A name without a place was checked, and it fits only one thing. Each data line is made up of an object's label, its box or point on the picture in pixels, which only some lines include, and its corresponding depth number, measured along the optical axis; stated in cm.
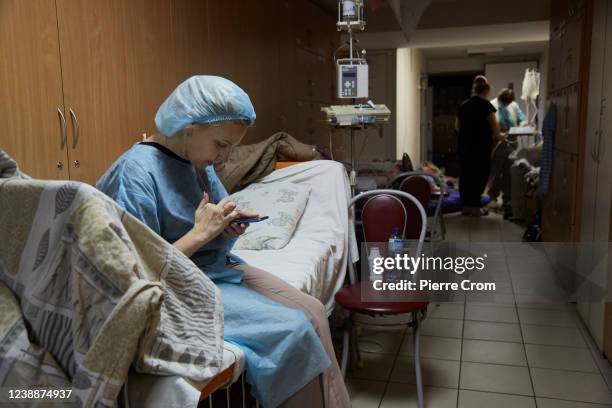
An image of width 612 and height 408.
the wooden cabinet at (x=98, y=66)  171
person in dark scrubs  586
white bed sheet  198
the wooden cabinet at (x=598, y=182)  238
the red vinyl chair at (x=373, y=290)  198
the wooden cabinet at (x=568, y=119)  296
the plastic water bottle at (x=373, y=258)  233
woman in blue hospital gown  129
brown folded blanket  264
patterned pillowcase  227
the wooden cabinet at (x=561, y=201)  306
